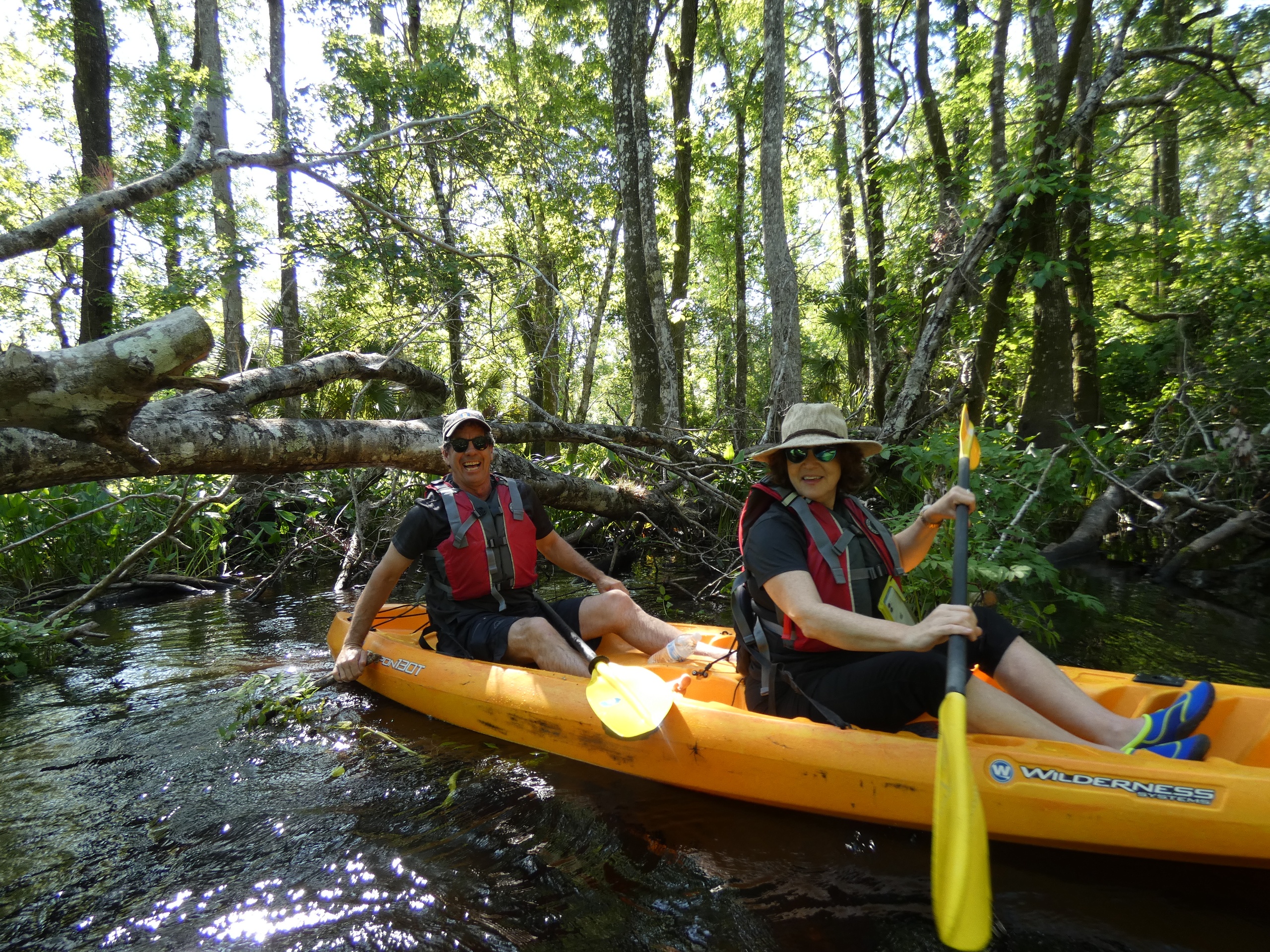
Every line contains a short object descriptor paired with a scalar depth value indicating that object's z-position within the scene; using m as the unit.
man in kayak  3.30
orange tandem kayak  1.92
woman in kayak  2.17
